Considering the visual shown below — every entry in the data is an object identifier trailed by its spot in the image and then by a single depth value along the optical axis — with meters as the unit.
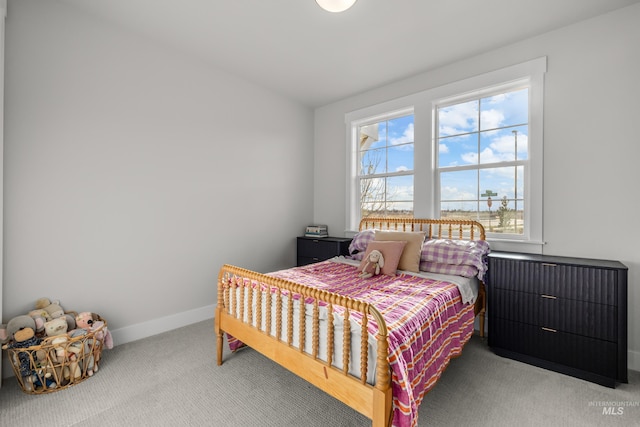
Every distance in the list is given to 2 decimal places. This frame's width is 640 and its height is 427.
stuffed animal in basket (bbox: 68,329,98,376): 2.08
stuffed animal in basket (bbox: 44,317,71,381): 2.00
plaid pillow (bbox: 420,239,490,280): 2.60
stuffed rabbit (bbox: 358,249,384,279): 2.65
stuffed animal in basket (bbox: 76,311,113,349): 2.23
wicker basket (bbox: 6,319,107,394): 1.94
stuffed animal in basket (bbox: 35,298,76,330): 2.18
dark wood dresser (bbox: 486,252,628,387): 2.06
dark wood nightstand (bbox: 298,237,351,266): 3.78
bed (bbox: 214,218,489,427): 1.40
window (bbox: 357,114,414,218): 3.68
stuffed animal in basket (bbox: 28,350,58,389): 1.96
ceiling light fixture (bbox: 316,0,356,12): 1.90
